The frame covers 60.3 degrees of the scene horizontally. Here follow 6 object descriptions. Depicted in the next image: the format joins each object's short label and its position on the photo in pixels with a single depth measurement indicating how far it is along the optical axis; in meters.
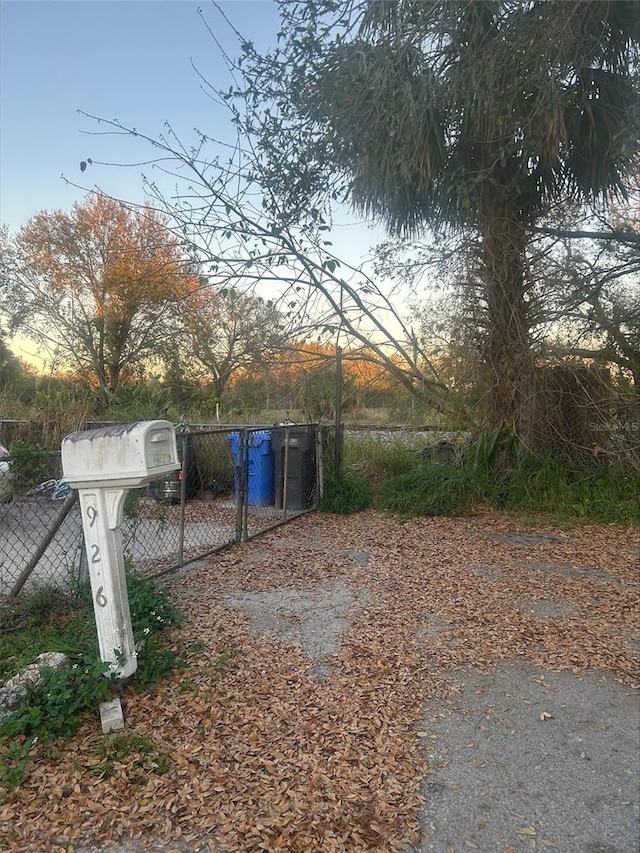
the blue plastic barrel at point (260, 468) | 7.82
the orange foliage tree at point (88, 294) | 15.38
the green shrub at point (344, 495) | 7.64
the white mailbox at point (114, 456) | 2.43
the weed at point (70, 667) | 2.28
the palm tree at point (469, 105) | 5.80
